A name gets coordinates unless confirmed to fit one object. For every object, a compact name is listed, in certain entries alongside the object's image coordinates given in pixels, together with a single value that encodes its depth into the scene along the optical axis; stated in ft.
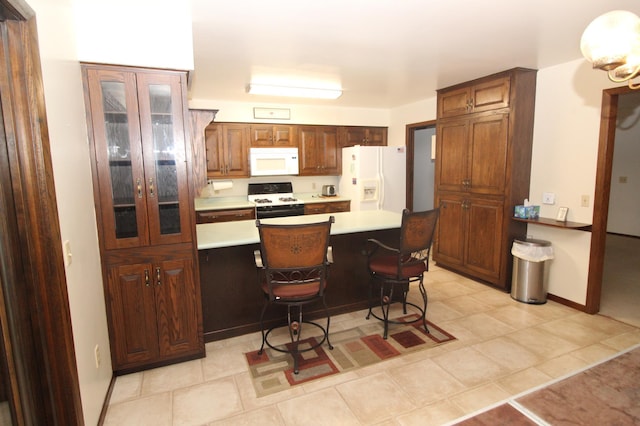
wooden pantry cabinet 11.88
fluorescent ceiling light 13.38
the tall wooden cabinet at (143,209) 7.23
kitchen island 8.98
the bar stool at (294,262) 7.13
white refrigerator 17.85
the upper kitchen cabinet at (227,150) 16.38
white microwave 17.07
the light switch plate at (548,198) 11.66
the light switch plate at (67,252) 5.19
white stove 16.79
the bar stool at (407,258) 8.54
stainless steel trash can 11.46
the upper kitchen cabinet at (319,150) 18.34
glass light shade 5.26
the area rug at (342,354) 7.75
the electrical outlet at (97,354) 6.50
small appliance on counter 19.44
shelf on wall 10.51
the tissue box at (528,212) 11.91
